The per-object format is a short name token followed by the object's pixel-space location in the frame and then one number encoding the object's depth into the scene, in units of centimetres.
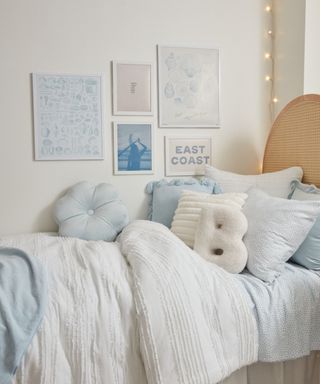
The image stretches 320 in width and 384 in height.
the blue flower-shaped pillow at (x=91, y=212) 215
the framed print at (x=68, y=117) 224
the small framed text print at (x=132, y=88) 233
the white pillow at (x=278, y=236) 158
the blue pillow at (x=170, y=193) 224
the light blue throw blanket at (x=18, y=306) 114
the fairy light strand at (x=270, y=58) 253
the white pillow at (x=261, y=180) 211
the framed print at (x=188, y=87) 240
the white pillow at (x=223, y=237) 163
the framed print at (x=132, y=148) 236
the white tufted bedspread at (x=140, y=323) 121
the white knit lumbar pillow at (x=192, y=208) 191
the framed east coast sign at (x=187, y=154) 246
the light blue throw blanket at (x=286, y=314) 145
